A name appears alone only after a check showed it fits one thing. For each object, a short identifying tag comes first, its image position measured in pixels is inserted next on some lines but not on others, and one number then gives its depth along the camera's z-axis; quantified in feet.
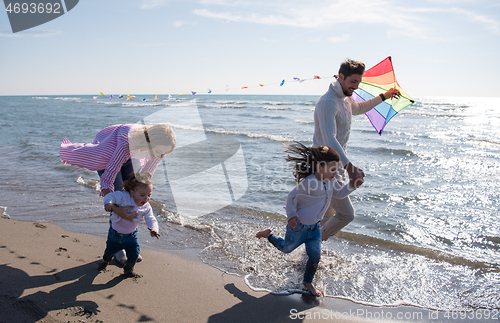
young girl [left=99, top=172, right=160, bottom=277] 9.58
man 10.01
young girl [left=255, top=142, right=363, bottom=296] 9.50
